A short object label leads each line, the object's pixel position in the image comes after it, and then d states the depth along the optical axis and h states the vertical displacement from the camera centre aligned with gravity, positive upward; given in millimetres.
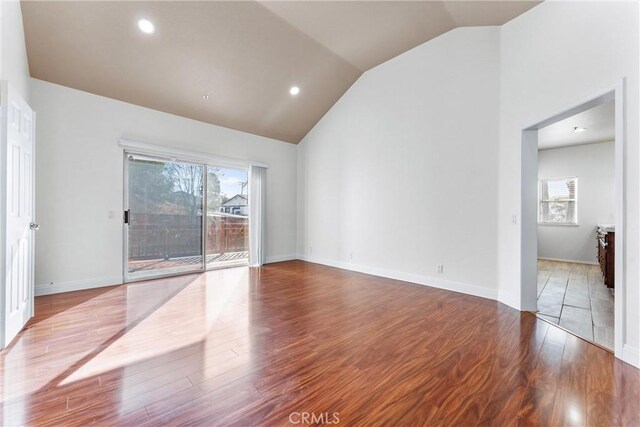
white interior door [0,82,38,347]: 2283 +17
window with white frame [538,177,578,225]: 6547 +313
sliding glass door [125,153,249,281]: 4496 -88
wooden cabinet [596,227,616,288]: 4086 -695
